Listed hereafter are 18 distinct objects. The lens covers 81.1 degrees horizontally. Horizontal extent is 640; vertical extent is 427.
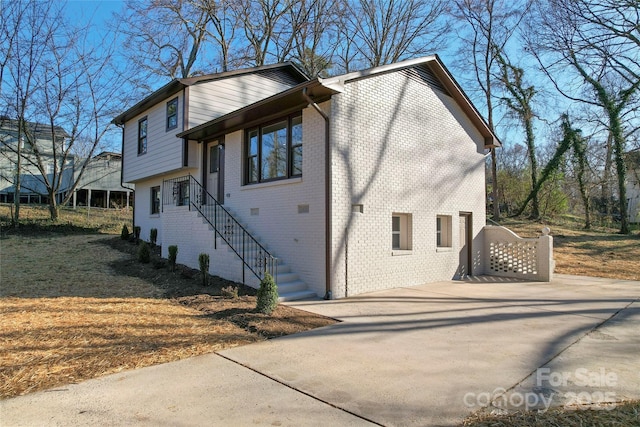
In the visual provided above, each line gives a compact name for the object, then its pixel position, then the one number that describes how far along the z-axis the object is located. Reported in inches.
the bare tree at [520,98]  928.3
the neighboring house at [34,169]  863.1
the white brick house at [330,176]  328.2
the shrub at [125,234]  613.6
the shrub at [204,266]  342.0
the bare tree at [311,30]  840.9
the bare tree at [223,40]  865.5
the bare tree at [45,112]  697.6
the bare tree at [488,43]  890.1
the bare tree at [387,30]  874.1
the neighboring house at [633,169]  772.3
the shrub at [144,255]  440.5
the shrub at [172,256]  391.5
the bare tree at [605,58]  625.0
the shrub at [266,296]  250.5
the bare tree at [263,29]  844.6
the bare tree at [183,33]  775.1
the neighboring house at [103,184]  1014.4
